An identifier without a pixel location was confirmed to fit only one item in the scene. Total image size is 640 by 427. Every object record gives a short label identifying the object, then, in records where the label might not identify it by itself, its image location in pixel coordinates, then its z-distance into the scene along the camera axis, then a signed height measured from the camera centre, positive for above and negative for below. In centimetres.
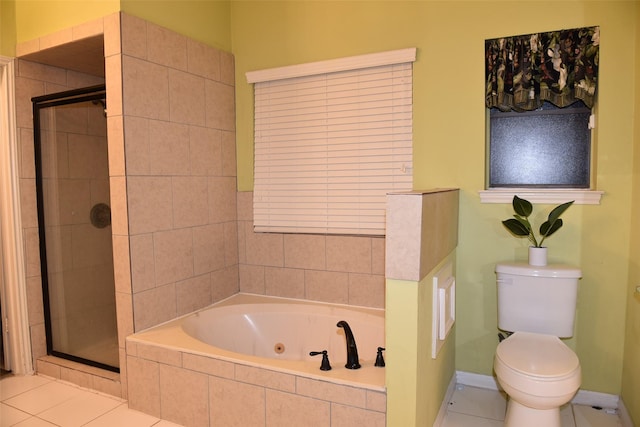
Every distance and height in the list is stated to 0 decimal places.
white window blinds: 279 +24
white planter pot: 238 -42
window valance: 234 +62
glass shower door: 293 -30
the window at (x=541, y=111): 236 +42
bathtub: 264 -92
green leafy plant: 233 -22
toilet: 189 -82
